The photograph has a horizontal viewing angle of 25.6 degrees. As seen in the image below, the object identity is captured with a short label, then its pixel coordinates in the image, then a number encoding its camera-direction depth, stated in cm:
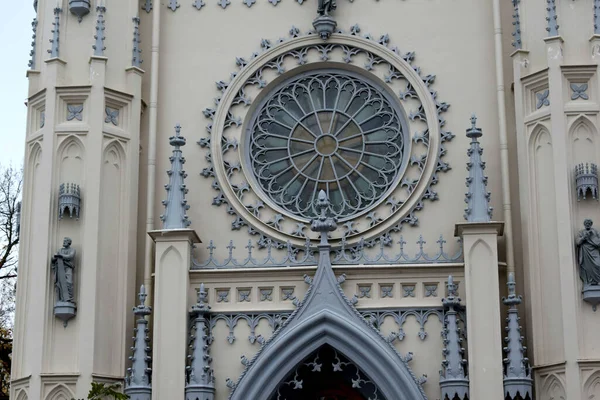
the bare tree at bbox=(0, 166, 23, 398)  3203
